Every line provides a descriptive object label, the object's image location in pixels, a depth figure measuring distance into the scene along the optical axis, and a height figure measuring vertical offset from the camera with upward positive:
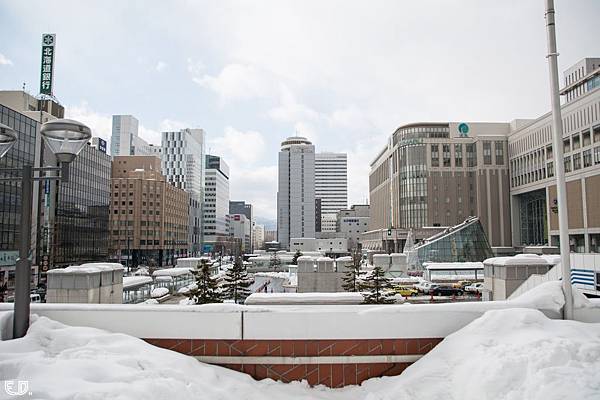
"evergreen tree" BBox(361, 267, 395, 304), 22.49 -3.37
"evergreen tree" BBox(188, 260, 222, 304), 21.75 -2.94
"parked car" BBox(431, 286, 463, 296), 35.12 -4.74
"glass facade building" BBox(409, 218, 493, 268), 52.75 -1.41
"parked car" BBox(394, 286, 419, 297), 34.20 -4.65
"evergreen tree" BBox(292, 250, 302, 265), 66.44 -3.71
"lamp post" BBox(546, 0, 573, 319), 7.09 +1.69
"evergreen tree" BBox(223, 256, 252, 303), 25.92 -3.60
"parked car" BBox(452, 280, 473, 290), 36.53 -4.46
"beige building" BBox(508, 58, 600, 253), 51.62 +9.28
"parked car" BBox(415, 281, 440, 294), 36.59 -4.63
